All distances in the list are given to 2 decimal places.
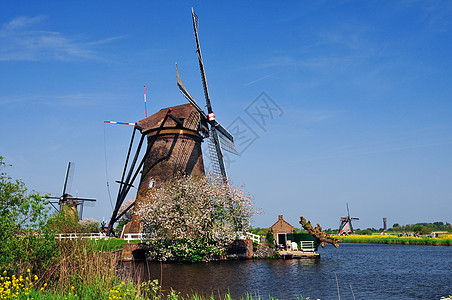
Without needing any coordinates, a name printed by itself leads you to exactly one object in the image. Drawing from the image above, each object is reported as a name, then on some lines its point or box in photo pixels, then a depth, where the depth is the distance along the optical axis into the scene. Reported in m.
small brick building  33.06
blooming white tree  24.16
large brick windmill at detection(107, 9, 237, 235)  29.67
